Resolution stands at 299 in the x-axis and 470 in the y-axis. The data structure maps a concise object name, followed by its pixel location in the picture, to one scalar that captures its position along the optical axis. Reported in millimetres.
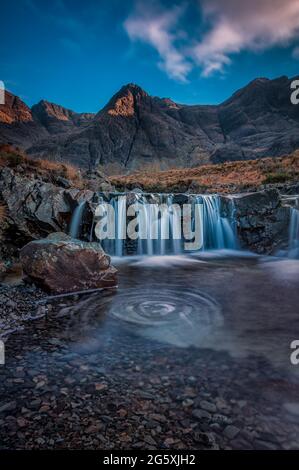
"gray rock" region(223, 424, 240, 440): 2834
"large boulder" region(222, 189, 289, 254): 14297
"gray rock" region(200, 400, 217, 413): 3203
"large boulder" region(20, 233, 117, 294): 7301
